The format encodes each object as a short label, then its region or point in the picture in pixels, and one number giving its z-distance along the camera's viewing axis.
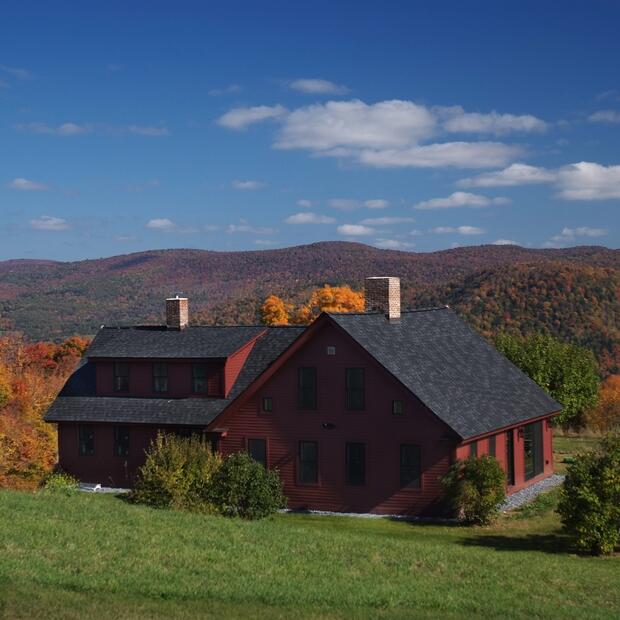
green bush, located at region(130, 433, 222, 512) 29.47
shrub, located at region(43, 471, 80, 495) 30.15
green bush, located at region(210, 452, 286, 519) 28.64
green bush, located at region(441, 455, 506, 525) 28.69
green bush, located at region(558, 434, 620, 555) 24.05
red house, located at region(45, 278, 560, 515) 30.77
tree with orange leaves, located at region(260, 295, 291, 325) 64.25
